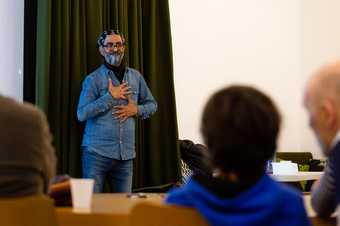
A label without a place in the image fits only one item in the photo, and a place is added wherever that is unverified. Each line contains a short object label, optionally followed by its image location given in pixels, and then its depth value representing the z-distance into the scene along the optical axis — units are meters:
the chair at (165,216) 2.07
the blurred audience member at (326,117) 2.19
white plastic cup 2.49
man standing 4.75
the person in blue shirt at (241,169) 2.06
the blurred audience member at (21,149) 2.31
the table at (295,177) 4.32
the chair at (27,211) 2.16
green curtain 5.05
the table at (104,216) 2.31
